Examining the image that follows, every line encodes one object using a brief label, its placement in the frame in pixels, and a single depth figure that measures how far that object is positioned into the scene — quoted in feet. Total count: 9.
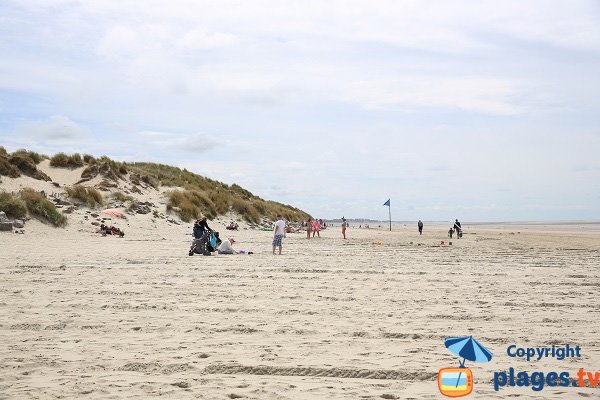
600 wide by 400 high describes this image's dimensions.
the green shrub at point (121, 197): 106.58
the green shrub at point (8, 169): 96.70
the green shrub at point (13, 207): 78.02
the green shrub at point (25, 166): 103.81
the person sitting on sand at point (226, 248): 61.36
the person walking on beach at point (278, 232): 62.45
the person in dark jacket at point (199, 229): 58.51
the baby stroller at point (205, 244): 58.08
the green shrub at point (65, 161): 128.26
